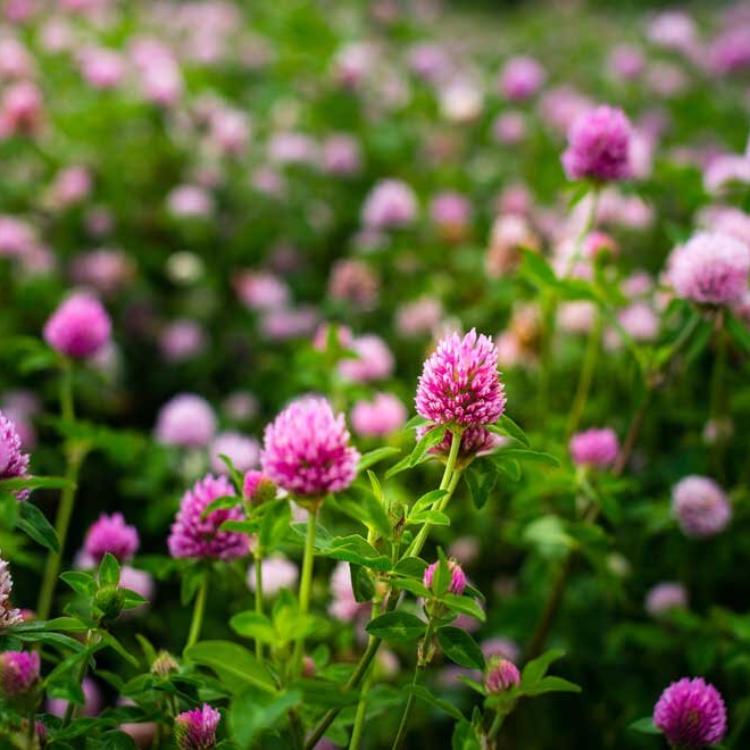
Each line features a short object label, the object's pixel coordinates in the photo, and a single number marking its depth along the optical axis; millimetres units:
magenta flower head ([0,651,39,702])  870
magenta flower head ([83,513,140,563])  1015
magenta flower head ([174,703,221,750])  895
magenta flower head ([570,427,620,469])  1081
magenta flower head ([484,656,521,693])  909
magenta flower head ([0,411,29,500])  885
